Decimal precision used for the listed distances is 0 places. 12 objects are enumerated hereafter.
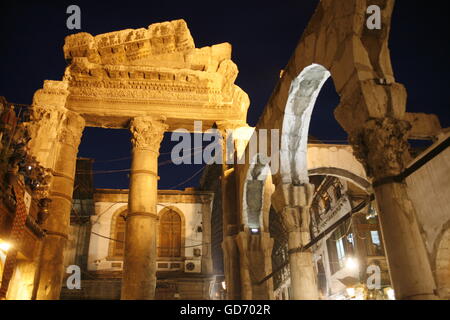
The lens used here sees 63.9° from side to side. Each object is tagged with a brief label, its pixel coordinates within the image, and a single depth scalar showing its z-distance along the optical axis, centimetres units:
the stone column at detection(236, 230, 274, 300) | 953
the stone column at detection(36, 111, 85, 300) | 866
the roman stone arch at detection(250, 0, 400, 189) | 418
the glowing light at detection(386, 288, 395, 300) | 1045
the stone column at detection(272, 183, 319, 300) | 659
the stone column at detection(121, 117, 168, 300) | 878
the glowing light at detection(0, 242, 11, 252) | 593
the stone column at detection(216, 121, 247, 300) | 1000
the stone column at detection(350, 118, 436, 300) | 343
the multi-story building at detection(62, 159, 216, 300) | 1700
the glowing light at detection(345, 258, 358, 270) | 1673
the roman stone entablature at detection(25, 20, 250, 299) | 982
